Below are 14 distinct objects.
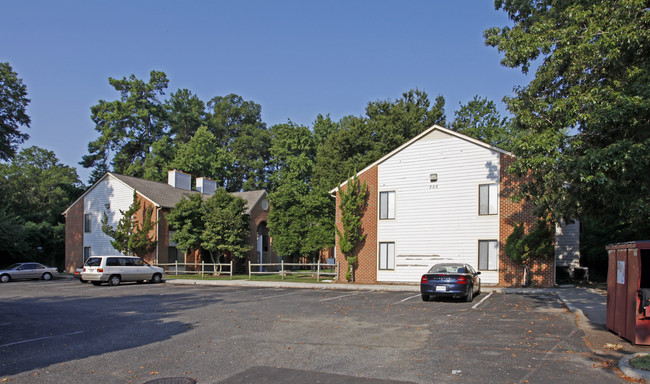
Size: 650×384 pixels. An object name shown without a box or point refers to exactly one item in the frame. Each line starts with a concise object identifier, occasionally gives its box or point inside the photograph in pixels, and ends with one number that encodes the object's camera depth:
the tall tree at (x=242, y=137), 68.81
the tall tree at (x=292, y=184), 35.19
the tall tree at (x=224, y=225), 35.15
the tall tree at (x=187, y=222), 35.16
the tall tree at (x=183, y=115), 71.94
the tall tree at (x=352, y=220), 26.86
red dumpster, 8.70
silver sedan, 31.98
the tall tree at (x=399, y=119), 45.06
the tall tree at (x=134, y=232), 35.53
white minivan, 25.66
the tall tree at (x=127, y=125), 62.25
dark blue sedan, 16.23
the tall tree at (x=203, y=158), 59.69
